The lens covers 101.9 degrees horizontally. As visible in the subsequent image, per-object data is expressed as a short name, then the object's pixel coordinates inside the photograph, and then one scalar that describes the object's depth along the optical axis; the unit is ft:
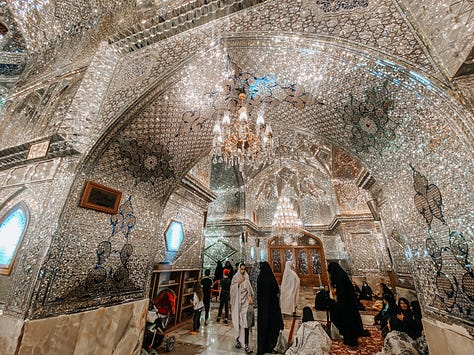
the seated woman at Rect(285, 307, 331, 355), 8.32
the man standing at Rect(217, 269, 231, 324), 16.24
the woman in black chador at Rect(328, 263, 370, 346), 10.88
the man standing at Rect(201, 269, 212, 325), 15.43
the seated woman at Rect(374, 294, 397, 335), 10.96
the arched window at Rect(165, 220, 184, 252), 13.65
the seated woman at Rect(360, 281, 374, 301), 21.79
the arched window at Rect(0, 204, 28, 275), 7.19
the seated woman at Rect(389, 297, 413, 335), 8.98
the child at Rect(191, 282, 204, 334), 12.94
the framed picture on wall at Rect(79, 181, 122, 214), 7.38
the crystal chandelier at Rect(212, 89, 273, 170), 9.98
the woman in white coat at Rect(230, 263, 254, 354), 10.58
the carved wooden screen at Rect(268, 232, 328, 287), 32.60
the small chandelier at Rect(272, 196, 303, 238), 24.85
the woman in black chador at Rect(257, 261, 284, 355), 9.64
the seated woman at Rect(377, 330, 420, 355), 7.42
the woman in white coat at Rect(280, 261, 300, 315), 12.80
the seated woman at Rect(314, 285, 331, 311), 14.15
